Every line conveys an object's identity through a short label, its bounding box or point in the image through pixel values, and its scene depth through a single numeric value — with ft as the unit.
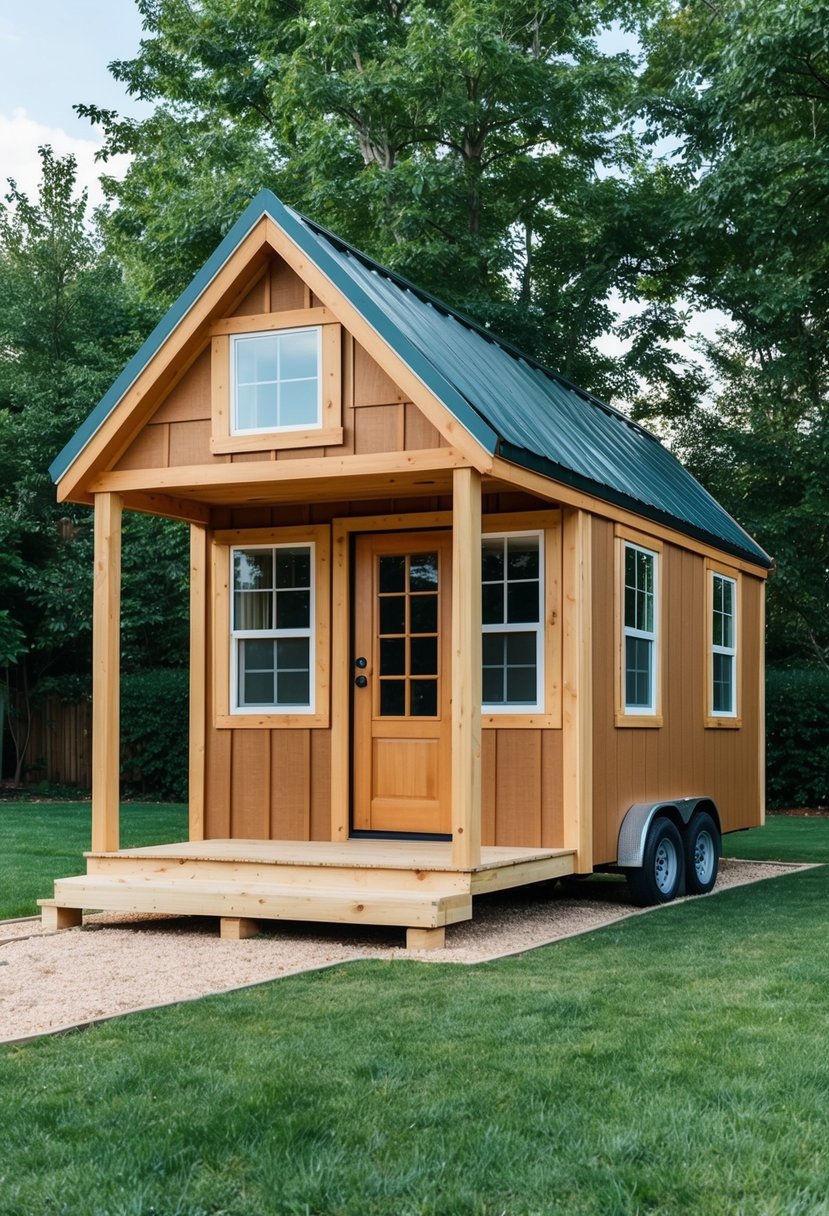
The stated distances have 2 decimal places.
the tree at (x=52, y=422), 66.95
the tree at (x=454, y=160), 59.93
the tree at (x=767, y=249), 57.16
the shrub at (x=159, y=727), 66.08
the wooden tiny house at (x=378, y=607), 26.86
